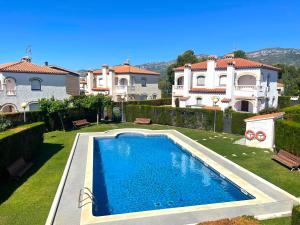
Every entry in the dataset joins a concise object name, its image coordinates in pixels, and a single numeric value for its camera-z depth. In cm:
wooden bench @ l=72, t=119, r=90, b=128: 3009
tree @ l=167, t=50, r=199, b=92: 7220
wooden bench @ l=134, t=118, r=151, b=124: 3397
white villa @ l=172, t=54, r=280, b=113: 3466
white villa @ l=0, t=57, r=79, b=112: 3084
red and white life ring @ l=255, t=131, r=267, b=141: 2109
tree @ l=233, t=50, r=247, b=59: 7962
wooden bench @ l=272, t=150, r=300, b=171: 1580
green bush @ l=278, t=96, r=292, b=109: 4704
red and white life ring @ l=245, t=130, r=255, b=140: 2170
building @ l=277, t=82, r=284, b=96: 7057
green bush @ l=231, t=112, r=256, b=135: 2633
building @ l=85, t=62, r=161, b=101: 4738
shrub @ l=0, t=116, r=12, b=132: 1804
